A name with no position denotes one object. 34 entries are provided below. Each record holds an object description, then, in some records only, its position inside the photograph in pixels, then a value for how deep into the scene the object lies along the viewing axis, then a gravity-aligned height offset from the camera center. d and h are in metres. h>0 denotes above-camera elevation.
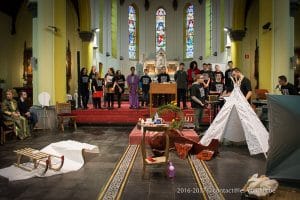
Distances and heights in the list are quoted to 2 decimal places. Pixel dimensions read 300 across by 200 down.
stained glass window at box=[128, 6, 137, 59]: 17.95 +4.32
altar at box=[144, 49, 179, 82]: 16.22 +2.03
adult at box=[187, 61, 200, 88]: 9.75 +0.93
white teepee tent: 5.73 -0.59
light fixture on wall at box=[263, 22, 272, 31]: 8.02 +2.13
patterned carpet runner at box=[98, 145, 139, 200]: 3.67 -1.28
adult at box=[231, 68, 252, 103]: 6.52 +0.37
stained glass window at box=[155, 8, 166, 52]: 18.26 +4.66
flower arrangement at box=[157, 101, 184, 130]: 5.96 -0.43
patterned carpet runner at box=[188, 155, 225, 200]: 3.65 -1.29
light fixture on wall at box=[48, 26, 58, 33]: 8.60 +2.23
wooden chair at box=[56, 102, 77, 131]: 8.53 -0.50
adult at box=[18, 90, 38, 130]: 7.72 -0.33
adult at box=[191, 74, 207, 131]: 7.36 +0.06
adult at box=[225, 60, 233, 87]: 8.47 +0.71
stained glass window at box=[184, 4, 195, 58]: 17.73 +4.44
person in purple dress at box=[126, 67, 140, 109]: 9.72 +0.34
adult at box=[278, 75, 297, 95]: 6.47 +0.24
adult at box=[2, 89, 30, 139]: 7.20 -0.49
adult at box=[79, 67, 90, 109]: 9.47 +0.55
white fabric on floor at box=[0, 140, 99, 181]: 4.48 -1.17
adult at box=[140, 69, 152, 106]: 10.11 +0.54
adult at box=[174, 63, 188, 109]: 9.25 +0.59
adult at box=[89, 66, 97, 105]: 9.70 +0.85
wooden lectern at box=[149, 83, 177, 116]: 8.67 +0.30
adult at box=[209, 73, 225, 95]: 8.34 +0.38
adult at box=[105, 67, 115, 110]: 9.59 +0.53
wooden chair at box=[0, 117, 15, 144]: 6.82 -0.82
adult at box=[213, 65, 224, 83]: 8.51 +0.84
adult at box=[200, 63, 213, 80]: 8.70 +0.86
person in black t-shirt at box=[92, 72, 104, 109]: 9.66 +0.41
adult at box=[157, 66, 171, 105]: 9.46 +0.58
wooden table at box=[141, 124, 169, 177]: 4.32 -0.85
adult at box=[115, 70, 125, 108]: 9.70 +0.46
